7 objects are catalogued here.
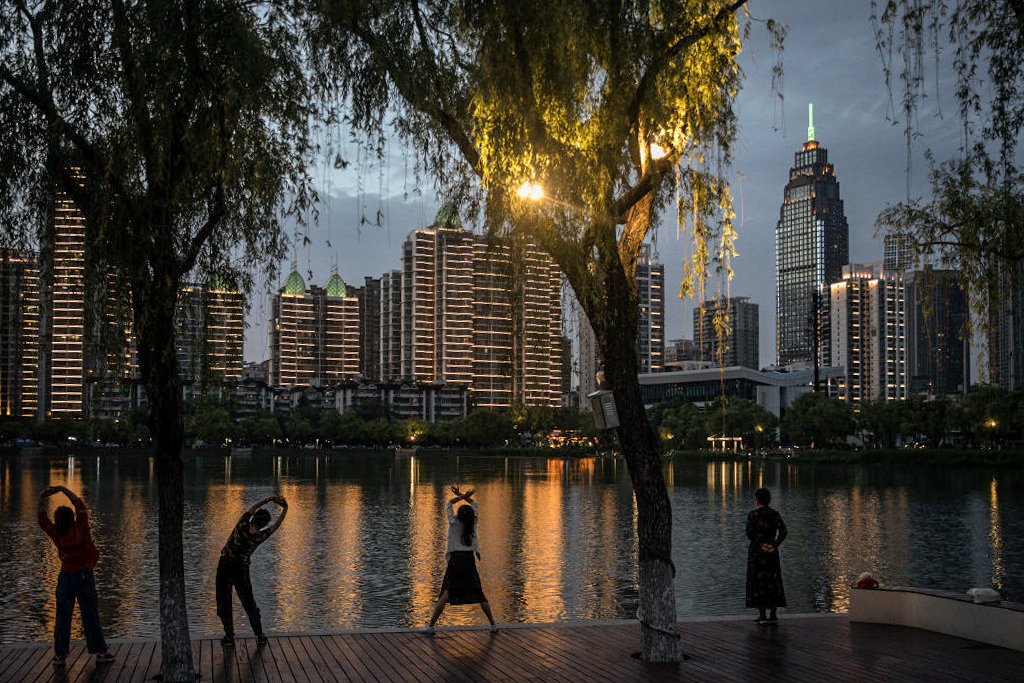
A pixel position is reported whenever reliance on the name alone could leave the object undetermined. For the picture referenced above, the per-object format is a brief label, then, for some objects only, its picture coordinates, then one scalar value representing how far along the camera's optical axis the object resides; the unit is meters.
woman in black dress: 14.73
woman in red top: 11.95
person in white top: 13.97
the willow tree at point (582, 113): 11.85
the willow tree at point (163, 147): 10.81
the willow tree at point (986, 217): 12.29
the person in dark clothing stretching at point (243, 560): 13.27
